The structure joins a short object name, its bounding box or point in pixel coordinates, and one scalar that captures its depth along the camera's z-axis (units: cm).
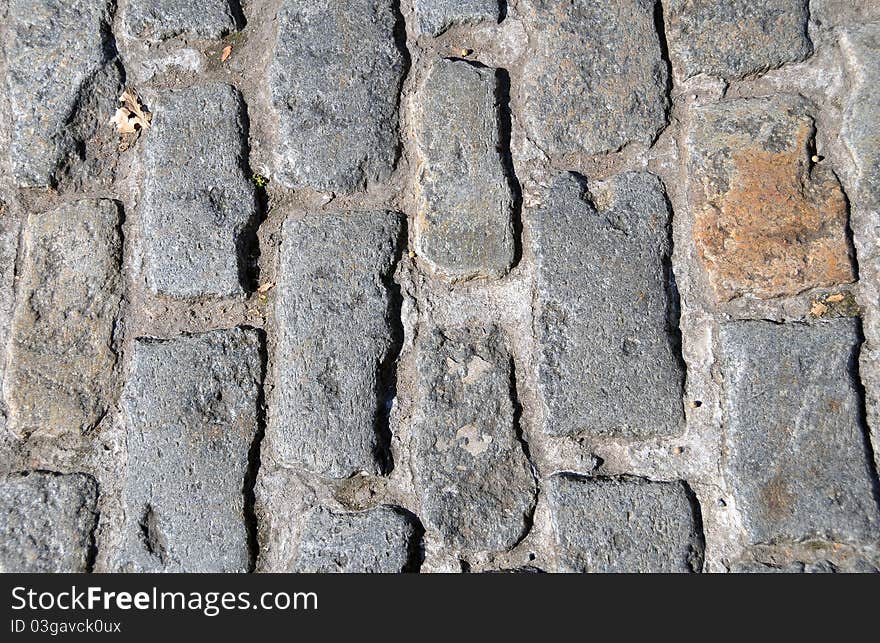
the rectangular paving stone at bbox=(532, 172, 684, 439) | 165
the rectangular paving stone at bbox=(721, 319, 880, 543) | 163
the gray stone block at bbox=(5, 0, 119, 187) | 169
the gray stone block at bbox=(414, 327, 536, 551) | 163
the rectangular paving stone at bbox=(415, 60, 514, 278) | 167
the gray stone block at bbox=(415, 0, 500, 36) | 170
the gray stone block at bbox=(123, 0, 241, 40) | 170
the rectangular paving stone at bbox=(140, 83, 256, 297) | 167
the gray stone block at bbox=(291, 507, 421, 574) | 162
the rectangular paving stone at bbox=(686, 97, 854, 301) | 167
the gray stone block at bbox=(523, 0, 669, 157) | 169
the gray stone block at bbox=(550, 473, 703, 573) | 163
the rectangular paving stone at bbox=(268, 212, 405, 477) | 164
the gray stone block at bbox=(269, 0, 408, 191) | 168
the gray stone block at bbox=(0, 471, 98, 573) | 163
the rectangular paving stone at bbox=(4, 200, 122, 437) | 165
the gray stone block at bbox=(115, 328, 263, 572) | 163
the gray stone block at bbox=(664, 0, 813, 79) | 170
